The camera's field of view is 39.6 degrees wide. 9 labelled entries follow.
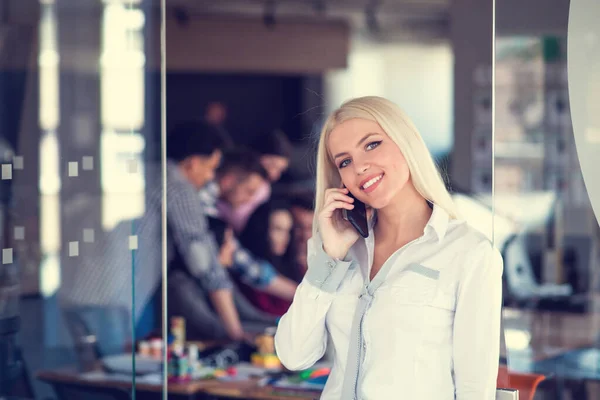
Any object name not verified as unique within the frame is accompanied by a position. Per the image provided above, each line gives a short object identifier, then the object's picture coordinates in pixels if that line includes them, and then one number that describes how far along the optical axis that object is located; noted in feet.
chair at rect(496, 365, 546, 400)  9.83
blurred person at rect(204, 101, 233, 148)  28.04
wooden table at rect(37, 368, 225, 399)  11.55
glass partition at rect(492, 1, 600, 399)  21.02
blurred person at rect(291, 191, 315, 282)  19.94
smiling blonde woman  6.94
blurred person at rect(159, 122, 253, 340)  16.40
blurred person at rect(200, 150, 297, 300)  18.95
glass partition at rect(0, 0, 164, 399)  11.22
